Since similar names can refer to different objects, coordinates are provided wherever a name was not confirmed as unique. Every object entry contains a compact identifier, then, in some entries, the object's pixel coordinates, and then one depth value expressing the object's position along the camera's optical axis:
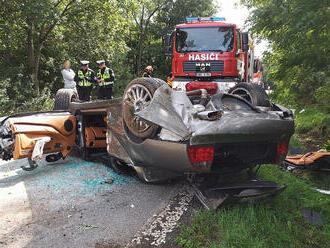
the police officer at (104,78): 7.54
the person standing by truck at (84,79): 7.14
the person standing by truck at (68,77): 7.99
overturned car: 2.57
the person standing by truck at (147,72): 9.00
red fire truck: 8.29
